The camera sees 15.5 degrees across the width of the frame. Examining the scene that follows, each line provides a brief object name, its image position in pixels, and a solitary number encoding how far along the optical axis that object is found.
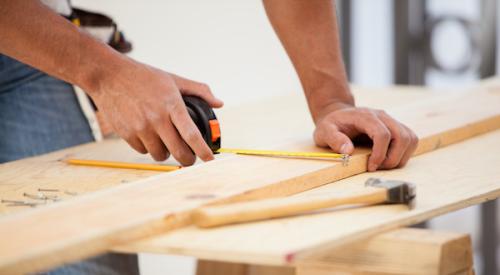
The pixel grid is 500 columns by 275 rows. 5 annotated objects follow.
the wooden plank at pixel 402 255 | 1.89
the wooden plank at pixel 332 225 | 1.85
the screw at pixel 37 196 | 2.06
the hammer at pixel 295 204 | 1.91
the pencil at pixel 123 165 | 2.19
